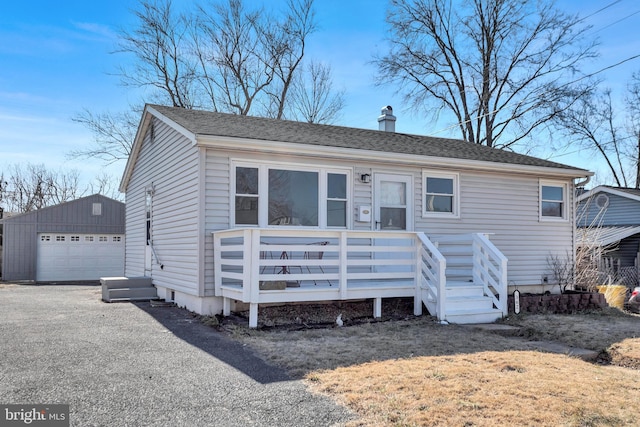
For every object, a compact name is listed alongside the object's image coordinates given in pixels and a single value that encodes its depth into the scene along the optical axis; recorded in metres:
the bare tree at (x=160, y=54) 23.34
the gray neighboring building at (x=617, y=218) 18.50
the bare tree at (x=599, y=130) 23.25
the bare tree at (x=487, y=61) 22.55
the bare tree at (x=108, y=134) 23.52
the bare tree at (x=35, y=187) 33.06
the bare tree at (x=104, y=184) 35.78
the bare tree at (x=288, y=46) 24.42
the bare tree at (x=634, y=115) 25.19
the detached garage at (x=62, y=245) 20.22
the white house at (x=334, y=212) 8.05
